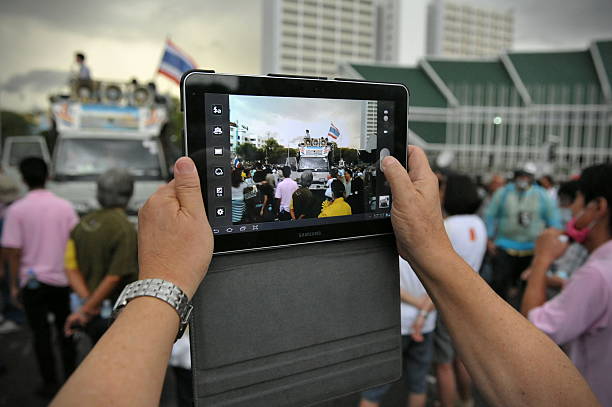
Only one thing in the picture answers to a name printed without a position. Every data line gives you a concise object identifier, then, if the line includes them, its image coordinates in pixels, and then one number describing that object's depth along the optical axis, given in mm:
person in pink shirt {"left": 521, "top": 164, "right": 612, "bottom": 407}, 1845
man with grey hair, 3285
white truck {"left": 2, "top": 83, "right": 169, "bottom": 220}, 7453
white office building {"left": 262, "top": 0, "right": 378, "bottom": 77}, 111706
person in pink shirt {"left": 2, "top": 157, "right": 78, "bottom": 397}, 3939
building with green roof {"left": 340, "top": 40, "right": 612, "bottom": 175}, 65062
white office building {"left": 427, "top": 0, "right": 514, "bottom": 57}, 131250
